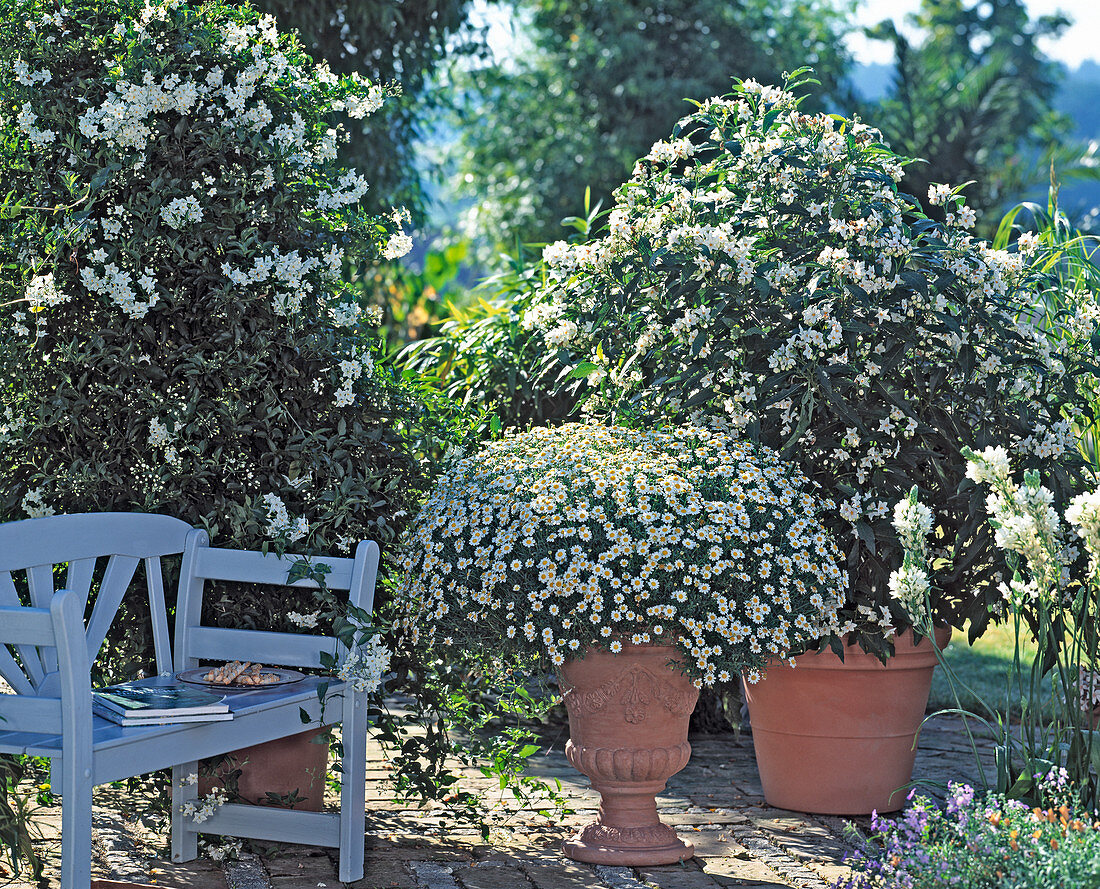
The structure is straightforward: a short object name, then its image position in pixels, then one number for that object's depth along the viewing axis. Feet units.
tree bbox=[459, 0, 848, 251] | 48.91
